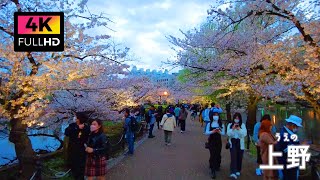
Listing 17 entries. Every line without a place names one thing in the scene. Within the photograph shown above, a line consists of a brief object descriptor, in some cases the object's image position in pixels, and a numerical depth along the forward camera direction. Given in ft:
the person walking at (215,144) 18.11
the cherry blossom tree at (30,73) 17.01
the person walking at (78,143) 13.83
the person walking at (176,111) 54.73
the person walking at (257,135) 18.15
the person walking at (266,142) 12.67
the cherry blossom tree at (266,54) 19.59
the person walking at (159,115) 53.38
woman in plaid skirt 13.10
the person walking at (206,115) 37.52
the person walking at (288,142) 12.02
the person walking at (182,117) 45.51
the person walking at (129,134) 25.48
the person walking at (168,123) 30.70
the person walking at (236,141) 17.42
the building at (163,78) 199.68
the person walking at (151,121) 39.37
